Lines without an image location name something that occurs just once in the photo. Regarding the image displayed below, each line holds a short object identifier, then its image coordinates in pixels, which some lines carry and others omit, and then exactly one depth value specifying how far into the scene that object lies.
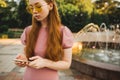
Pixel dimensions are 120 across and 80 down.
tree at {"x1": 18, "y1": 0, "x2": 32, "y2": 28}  15.68
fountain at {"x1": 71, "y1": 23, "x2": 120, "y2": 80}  3.29
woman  0.94
